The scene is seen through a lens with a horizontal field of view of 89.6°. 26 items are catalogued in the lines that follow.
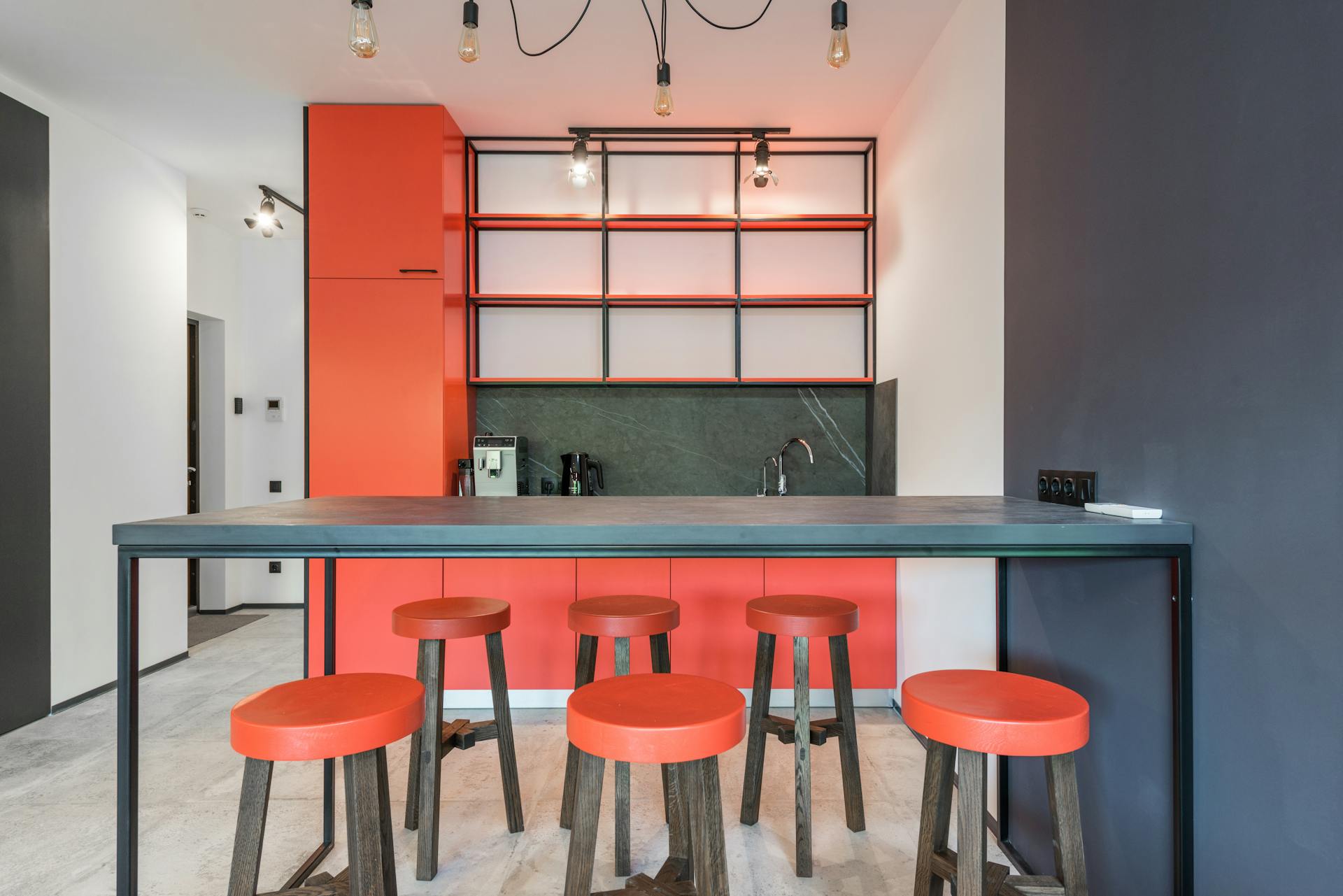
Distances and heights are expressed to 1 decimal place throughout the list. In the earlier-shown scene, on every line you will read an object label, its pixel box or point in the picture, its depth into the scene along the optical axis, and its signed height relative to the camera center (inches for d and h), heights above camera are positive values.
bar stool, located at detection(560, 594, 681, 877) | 75.0 -22.1
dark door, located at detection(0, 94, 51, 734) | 117.5 +4.1
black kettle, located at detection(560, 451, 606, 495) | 139.9 -6.6
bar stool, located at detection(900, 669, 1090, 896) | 45.4 -20.7
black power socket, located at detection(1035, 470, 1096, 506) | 64.7 -4.4
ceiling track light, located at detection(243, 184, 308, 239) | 154.2 +53.2
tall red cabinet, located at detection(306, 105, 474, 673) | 127.3 +26.8
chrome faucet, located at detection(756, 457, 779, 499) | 146.9 -7.6
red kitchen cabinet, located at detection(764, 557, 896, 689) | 125.4 -29.6
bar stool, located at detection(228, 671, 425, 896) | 48.2 -21.5
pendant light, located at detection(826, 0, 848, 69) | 66.9 +41.0
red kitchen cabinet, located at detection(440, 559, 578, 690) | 124.4 -33.8
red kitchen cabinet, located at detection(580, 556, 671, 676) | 124.9 -25.0
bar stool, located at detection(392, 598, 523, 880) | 75.8 -32.5
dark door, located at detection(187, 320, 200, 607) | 199.0 +7.1
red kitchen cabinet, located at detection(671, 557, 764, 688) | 125.5 -33.3
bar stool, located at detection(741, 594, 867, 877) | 75.6 -30.5
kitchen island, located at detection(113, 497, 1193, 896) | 50.9 -7.5
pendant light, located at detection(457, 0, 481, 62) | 69.4 +42.1
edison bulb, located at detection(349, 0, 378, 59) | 65.8 +40.5
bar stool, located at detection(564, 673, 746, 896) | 44.8 -20.0
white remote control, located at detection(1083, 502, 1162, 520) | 54.0 -5.6
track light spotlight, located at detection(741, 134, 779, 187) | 132.6 +54.6
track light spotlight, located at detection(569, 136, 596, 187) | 131.3 +54.4
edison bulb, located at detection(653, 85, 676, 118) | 78.9 +40.0
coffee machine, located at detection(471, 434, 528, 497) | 132.3 -4.3
